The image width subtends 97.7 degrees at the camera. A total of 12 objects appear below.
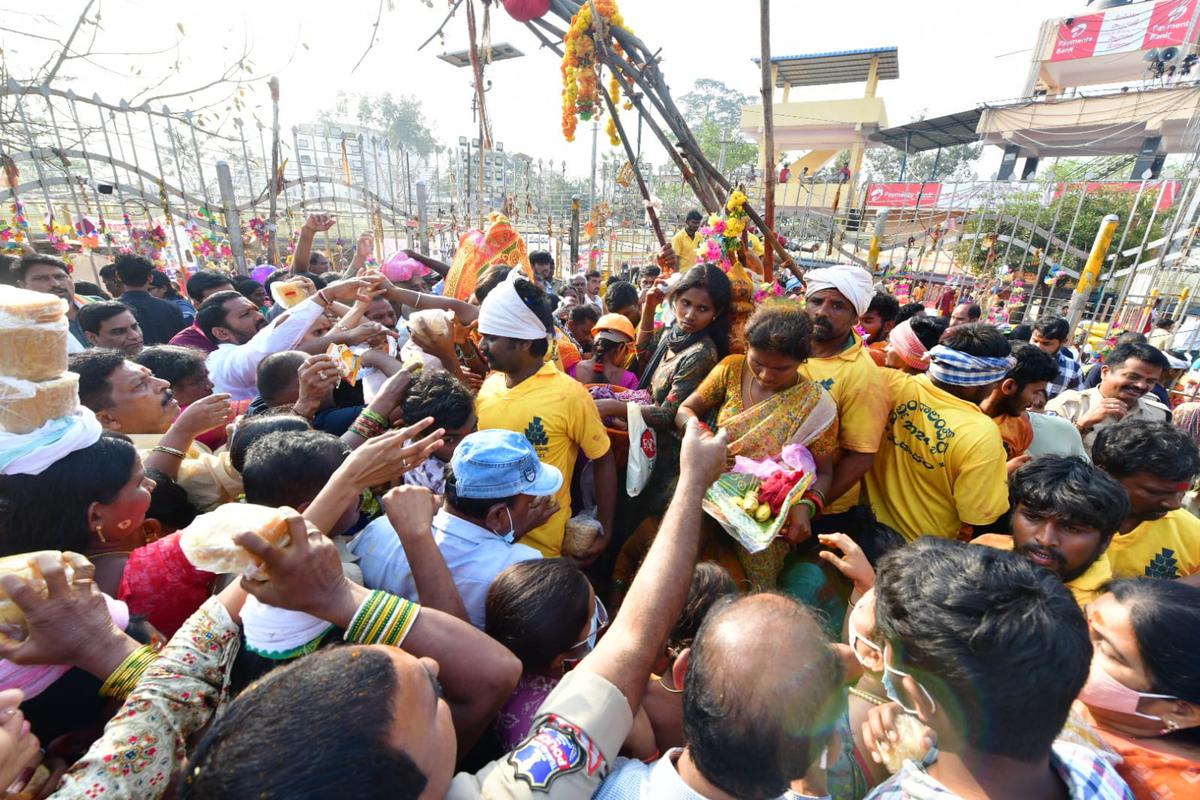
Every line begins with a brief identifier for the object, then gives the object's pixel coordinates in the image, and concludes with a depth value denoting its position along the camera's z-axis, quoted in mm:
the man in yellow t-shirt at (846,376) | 2564
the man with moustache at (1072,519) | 1928
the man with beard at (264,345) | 3201
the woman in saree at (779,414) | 2342
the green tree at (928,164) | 45219
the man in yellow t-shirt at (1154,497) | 2297
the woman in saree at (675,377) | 2973
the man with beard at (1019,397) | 3021
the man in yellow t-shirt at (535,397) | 2631
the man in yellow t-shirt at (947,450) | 2355
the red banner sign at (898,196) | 22400
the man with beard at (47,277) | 4207
